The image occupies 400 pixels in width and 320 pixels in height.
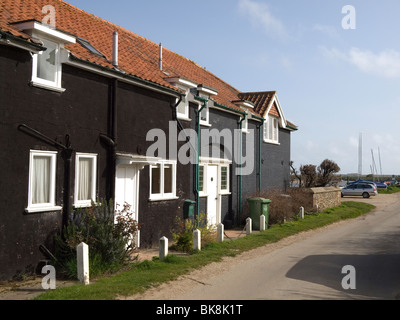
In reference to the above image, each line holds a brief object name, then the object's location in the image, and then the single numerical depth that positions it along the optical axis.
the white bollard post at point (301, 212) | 20.03
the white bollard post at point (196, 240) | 11.88
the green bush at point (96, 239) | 9.09
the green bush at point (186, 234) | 12.25
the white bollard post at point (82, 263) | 8.18
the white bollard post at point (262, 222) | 16.56
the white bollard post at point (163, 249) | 10.50
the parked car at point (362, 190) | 40.59
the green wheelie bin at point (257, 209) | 17.47
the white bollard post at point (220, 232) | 13.38
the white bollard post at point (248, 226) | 15.31
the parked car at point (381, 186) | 54.91
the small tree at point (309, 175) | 30.34
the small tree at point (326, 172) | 30.98
